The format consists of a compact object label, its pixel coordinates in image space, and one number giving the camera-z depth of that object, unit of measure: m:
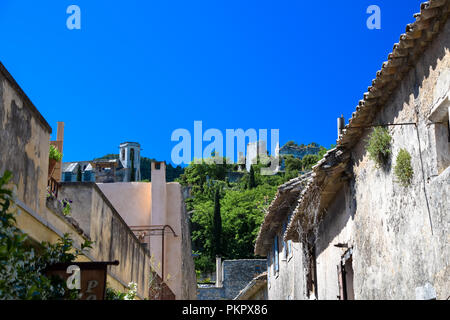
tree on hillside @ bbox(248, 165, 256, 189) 82.31
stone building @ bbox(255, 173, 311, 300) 18.23
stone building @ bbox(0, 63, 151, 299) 7.09
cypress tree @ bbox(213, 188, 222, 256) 63.75
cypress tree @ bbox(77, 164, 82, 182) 75.06
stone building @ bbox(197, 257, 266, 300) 48.25
